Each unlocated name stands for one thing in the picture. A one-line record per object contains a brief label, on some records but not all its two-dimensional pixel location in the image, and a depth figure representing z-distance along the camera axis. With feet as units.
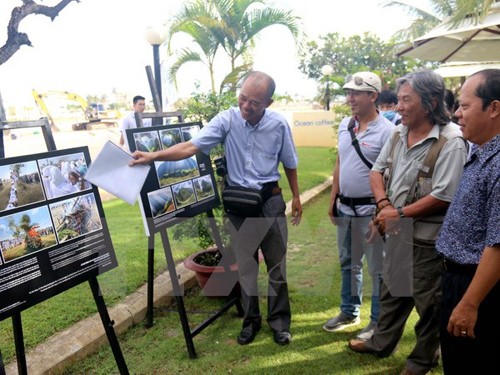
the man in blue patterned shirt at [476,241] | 5.12
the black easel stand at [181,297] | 9.43
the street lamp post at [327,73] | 49.00
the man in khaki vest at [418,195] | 7.20
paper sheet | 7.36
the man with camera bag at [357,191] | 9.23
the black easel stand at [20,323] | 6.62
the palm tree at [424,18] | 46.03
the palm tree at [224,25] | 22.50
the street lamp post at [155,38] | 13.95
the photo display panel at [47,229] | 6.30
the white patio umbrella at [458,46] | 18.39
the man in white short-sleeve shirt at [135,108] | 20.95
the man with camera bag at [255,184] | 9.23
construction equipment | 75.25
